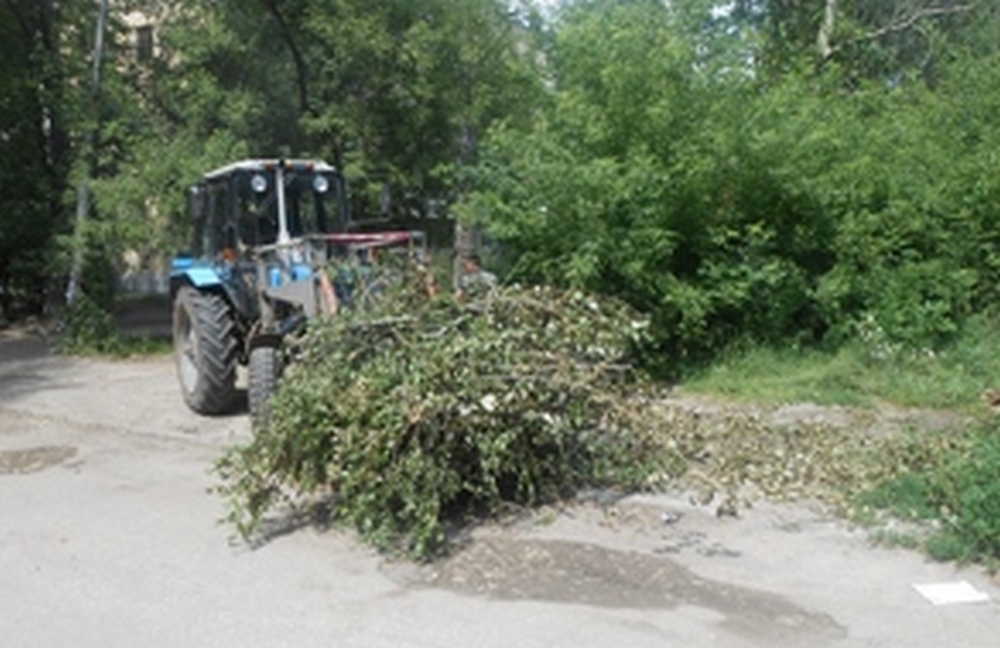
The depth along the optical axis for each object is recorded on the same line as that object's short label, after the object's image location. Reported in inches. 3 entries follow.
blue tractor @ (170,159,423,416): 365.4
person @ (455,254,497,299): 288.0
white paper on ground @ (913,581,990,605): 201.5
